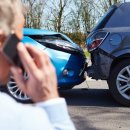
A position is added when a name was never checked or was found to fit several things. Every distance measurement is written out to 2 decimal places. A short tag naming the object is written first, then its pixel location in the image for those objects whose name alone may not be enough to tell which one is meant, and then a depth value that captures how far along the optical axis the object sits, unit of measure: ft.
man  3.79
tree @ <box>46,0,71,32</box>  80.53
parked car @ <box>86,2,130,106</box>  23.17
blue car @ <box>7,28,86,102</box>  24.20
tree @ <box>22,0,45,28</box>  79.36
